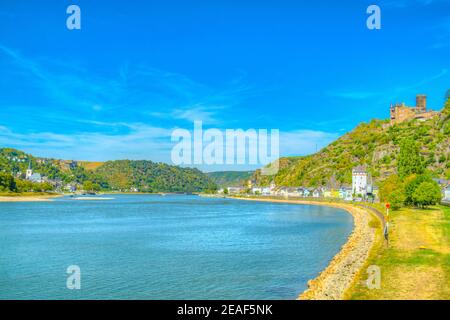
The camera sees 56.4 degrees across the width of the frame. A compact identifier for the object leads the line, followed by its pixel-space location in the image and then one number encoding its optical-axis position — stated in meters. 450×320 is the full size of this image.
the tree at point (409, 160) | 84.75
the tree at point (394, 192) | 71.88
